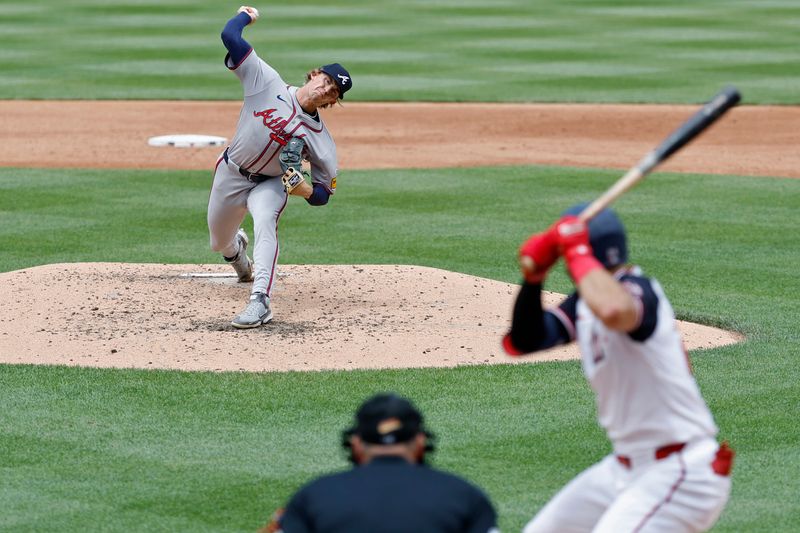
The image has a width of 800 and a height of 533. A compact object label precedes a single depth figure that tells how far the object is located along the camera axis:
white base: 39.06
